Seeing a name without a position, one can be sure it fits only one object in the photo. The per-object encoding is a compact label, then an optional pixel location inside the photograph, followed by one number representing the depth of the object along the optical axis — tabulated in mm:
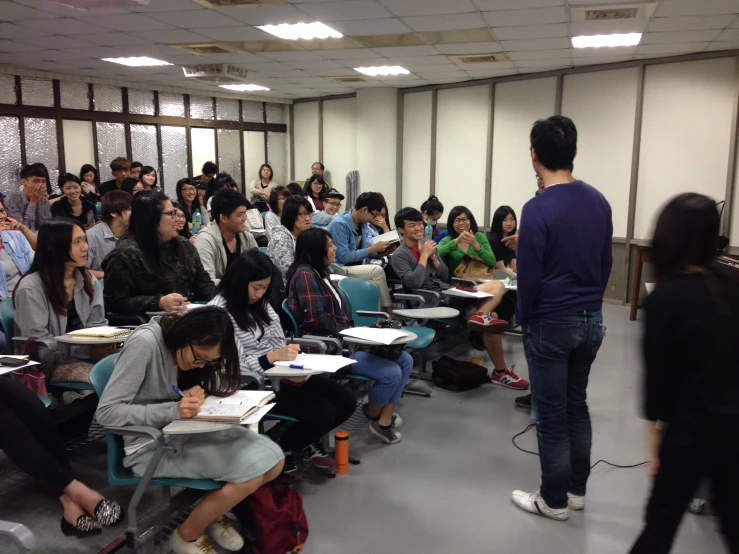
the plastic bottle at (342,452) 3051
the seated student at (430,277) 4383
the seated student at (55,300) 2861
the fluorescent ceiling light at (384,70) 7656
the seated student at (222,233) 3861
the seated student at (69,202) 5949
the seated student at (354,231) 4945
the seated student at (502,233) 5328
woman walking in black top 1499
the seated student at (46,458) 2408
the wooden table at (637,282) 6141
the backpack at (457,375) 4254
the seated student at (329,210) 6296
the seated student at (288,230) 4387
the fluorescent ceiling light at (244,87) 9367
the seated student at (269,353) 2754
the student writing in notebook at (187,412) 2102
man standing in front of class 2307
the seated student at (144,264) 3331
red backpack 2246
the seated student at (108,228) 4043
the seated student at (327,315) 3289
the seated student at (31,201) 5497
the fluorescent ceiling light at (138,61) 6957
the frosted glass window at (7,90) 7484
